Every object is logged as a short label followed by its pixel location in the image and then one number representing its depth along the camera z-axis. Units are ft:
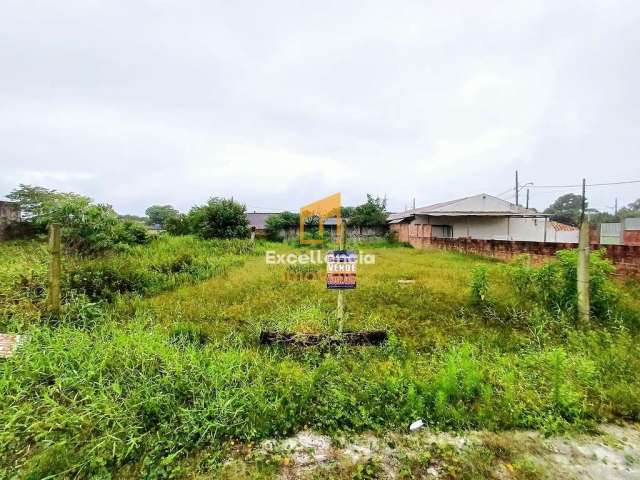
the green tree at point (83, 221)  17.87
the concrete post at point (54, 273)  10.24
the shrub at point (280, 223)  62.08
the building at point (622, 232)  27.39
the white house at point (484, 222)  45.09
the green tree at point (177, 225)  52.51
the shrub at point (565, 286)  10.79
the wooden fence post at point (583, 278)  10.17
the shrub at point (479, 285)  12.81
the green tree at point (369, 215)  61.11
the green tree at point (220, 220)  45.37
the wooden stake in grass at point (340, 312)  9.77
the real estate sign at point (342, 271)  10.25
